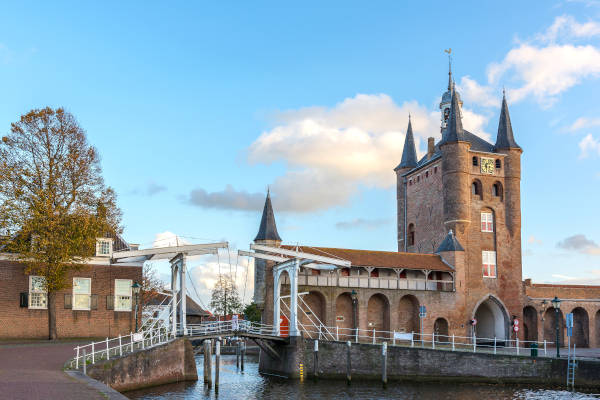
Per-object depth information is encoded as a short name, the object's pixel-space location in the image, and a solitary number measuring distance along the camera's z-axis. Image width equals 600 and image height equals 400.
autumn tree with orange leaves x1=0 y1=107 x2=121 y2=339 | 32.81
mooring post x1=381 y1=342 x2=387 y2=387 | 32.11
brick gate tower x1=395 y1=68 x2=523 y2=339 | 48.16
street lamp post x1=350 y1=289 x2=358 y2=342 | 41.59
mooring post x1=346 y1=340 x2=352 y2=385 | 32.96
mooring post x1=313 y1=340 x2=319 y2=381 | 34.06
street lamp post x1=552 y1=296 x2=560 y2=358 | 33.78
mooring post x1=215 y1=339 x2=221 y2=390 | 30.07
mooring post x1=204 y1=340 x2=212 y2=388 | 31.27
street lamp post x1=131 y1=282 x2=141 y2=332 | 30.36
